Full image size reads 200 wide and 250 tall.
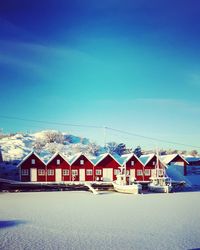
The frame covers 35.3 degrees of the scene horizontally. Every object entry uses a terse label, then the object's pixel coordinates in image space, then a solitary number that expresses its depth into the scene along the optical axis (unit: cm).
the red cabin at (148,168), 5164
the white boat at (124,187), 3978
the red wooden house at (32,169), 4659
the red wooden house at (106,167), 4981
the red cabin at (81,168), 4881
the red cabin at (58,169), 4790
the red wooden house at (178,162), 6019
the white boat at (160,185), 4259
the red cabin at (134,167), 5085
